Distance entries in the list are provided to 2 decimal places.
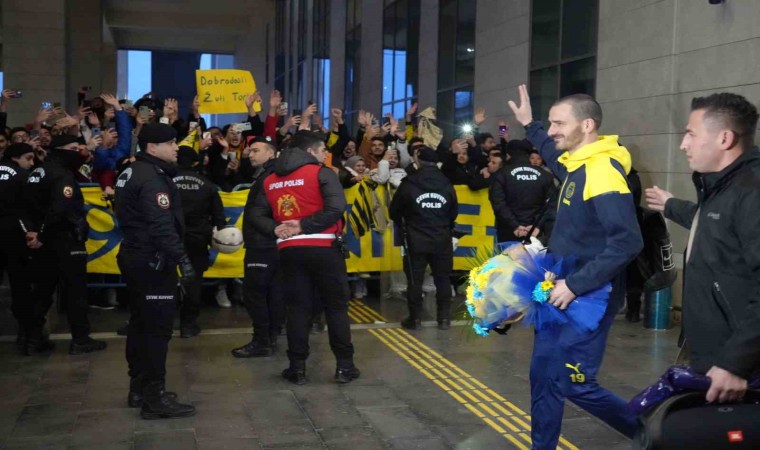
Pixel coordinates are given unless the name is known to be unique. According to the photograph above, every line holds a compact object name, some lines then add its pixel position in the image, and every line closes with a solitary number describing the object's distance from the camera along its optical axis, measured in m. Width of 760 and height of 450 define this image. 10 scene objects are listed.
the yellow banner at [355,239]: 10.44
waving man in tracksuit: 4.24
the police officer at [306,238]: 6.78
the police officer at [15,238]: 7.91
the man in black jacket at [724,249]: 3.02
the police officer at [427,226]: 9.47
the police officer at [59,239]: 7.81
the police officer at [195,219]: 8.70
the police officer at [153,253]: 5.95
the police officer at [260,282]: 8.15
